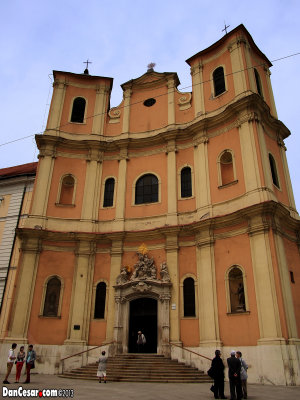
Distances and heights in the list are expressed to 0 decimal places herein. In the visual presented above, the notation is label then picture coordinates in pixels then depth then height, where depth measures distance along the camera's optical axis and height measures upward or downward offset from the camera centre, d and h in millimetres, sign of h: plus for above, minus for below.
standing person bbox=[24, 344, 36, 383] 11586 +137
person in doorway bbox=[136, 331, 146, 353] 15414 +1070
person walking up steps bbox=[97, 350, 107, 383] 12602 -47
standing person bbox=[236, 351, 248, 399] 9367 -226
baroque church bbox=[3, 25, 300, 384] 14492 +6064
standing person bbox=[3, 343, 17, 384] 11342 +128
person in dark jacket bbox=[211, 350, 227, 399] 9148 -231
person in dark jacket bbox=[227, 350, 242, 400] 8859 -241
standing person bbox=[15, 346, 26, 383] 11555 +14
